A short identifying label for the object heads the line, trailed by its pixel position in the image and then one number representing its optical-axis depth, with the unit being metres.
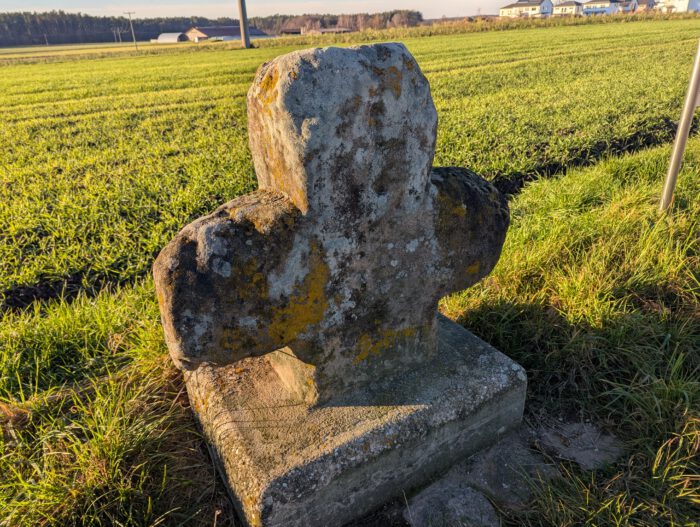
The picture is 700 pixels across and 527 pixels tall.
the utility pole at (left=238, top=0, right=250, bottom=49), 31.64
